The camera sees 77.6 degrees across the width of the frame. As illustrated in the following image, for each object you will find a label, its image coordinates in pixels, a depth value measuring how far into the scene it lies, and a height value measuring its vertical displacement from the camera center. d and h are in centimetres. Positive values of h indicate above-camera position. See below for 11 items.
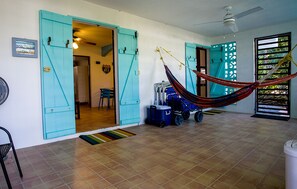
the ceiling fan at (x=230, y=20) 394 +151
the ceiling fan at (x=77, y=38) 588 +201
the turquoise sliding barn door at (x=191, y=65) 624 +86
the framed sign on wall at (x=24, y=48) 306 +76
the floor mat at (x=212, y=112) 639 -78
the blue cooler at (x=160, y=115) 454 -61
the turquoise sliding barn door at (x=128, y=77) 445 +35
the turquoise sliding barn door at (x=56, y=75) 335 +33
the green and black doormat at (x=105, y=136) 359 -93
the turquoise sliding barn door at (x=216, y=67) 680 +85
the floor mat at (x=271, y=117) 521 -82
